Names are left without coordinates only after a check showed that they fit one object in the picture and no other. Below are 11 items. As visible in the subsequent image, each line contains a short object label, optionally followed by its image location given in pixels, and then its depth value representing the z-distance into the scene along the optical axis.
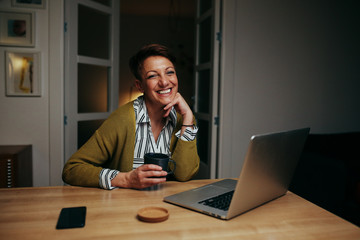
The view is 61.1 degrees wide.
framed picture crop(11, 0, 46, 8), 2.48
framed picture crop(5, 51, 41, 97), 2.49
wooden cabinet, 2.16
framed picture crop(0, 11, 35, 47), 2.46
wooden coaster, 0.79
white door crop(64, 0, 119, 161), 2.58
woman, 1.29
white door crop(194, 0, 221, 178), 2.78
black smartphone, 0.77
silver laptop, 0.79
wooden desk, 0.74
